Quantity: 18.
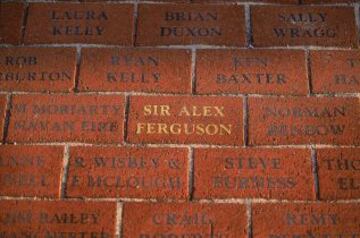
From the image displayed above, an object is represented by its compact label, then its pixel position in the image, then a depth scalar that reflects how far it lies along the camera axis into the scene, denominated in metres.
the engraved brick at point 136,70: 2.42
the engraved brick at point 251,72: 2.42
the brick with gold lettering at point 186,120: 2.39
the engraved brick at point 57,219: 2.34
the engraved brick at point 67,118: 2.39
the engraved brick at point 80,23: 2.46
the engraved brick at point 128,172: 2.36
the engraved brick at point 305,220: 2.34
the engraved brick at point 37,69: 2.43
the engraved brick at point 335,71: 2.42
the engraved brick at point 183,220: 2.34
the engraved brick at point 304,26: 2.45
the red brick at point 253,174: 2.36
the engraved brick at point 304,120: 2.38
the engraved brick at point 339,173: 2.35
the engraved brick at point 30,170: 2.37
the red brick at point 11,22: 2.46
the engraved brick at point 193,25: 2.45
